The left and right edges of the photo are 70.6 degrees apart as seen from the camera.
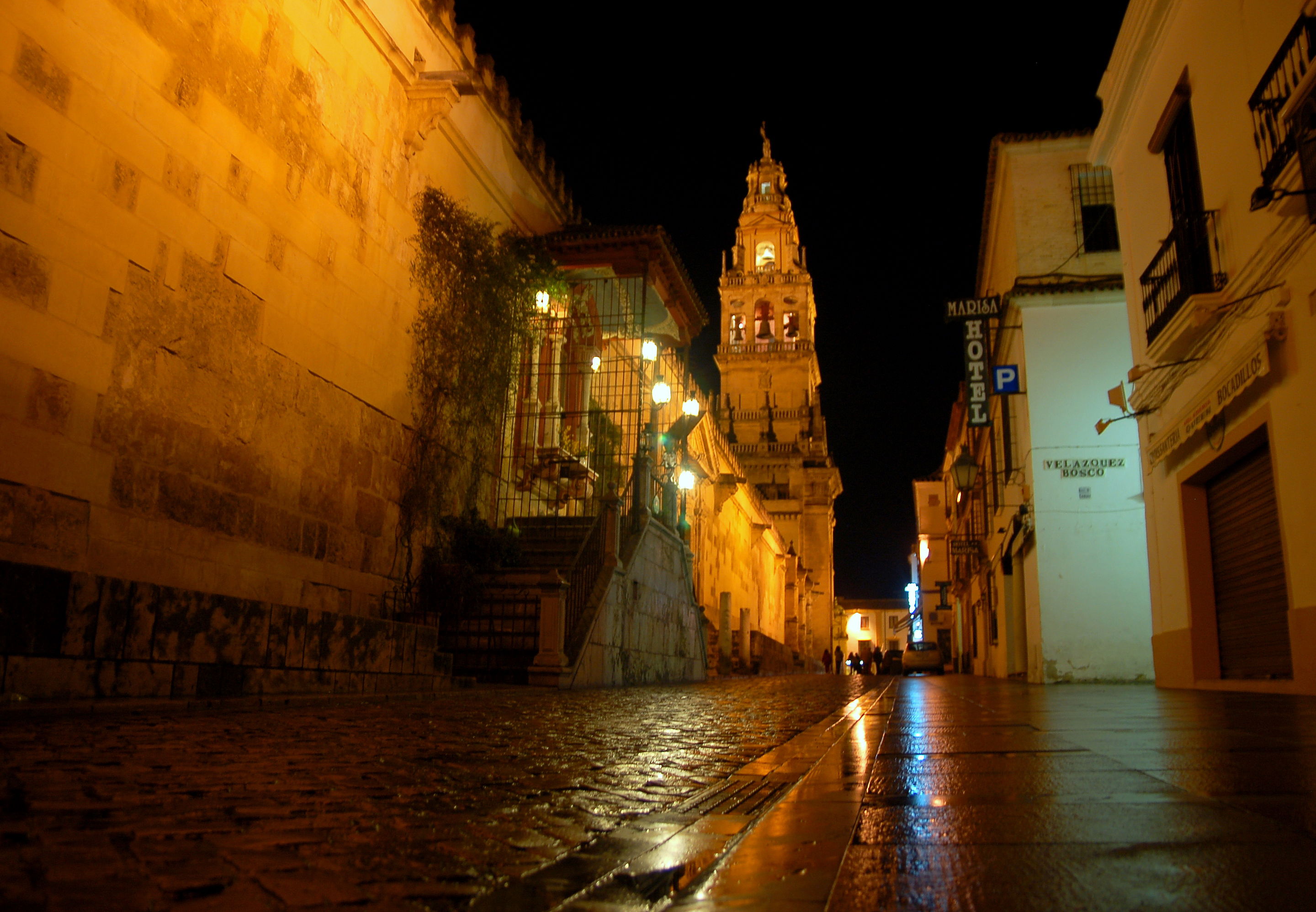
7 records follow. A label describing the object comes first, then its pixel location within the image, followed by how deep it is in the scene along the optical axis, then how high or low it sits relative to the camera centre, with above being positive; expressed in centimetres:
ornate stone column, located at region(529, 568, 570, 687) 1101 -4
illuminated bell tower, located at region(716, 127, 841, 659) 5925 +1636
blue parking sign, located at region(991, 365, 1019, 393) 1822 +519
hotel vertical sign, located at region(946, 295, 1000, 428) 1962 +628
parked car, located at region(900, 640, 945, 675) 3588 -65
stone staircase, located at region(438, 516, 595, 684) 1183 +5
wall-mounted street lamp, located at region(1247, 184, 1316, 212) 780 +379
